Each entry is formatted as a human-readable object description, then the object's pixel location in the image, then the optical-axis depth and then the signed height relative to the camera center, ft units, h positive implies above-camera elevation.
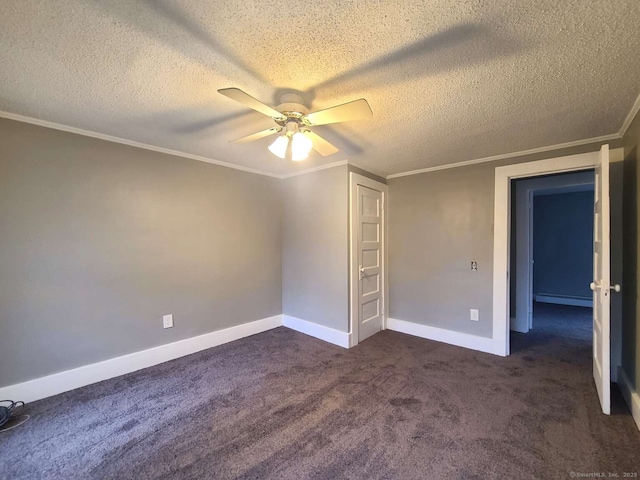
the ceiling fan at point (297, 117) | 4.77 +2.39
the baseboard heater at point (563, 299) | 17.37 -3.99
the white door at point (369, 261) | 11.03 -0.92
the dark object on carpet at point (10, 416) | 6.08 -4.11
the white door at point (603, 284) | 6.26 -1.06
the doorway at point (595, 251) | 6.31 -0.34
